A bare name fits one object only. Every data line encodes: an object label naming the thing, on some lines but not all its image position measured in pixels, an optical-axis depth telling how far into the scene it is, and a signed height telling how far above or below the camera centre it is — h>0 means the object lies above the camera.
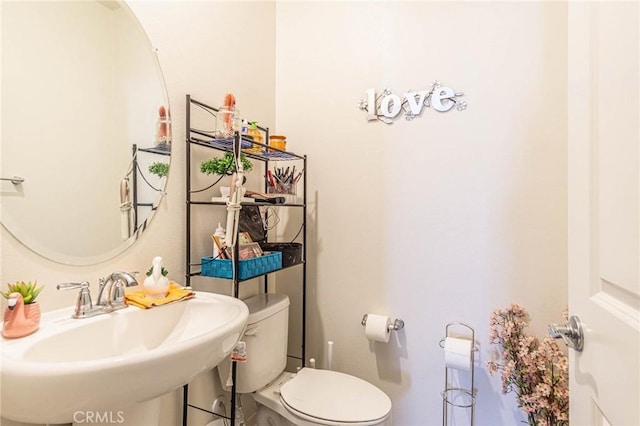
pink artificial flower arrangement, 1.19 -0.60
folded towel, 0.97 -0.26
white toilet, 1.25 -0.75
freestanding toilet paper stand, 1.46 -0.82
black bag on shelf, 1.52 -0.11
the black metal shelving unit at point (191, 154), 1.20 +0.23
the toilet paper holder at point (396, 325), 1.59 -0.54
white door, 0.51 +0.01
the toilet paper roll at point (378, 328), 1.55 -0.55
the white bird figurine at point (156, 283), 1.02 -0.22
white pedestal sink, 0.58 -0.31
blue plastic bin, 1.23 -0.21
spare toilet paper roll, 1.37 -0.59
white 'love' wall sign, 1.52 +0.53
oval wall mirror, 0.83 +0.25
